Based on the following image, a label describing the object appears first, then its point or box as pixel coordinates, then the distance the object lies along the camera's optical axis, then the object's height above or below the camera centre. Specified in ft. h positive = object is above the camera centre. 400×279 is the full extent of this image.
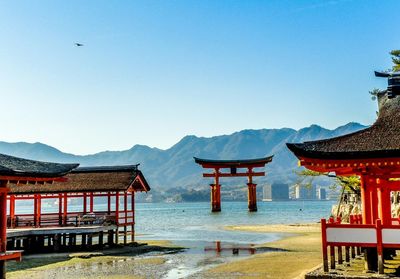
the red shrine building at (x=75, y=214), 94.32 -3.95
